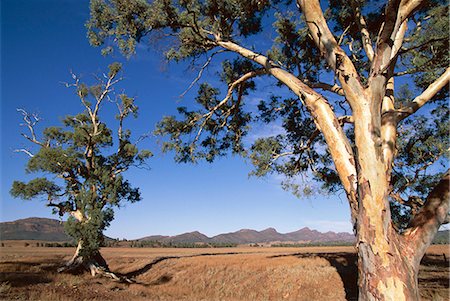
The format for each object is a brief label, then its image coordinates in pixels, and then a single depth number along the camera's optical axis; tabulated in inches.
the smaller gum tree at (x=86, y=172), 654.5
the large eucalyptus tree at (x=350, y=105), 157.9
